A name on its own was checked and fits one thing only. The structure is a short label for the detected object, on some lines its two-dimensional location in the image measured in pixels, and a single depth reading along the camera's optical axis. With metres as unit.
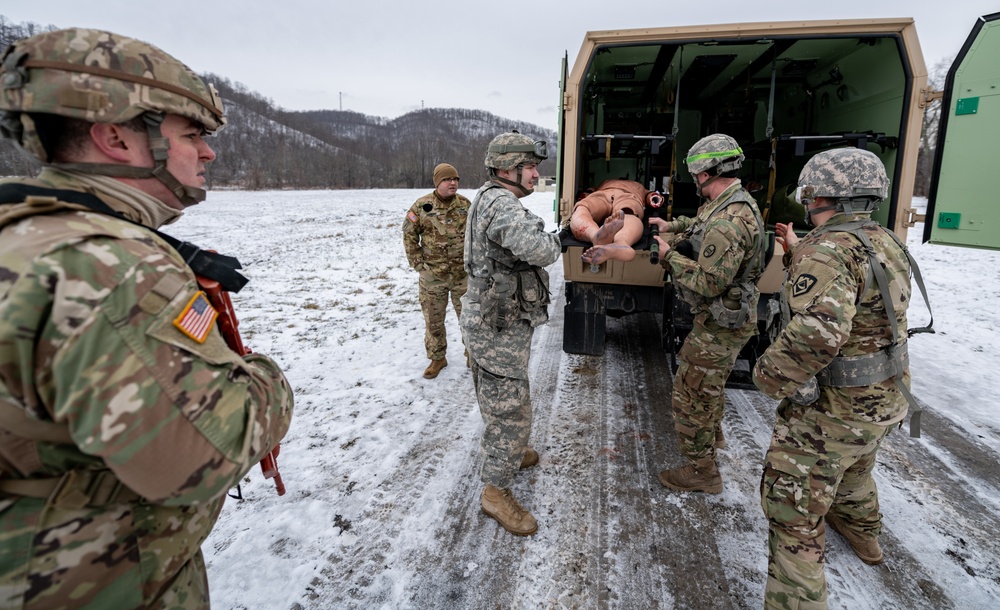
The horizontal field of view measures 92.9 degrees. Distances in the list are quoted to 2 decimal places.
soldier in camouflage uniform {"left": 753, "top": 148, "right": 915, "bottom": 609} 1.76
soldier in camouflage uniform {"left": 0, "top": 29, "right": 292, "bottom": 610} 0.78
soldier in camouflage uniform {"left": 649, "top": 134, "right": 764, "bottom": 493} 2.51
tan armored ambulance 2.86
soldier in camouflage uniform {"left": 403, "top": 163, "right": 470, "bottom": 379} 4.44
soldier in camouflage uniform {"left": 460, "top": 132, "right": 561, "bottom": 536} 2.43
